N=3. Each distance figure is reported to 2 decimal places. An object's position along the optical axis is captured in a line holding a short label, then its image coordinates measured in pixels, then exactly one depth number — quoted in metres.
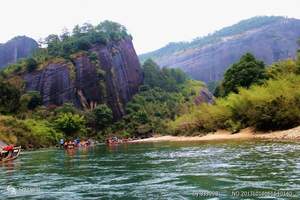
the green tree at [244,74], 50.04
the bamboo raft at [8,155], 27.41
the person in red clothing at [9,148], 28.52
